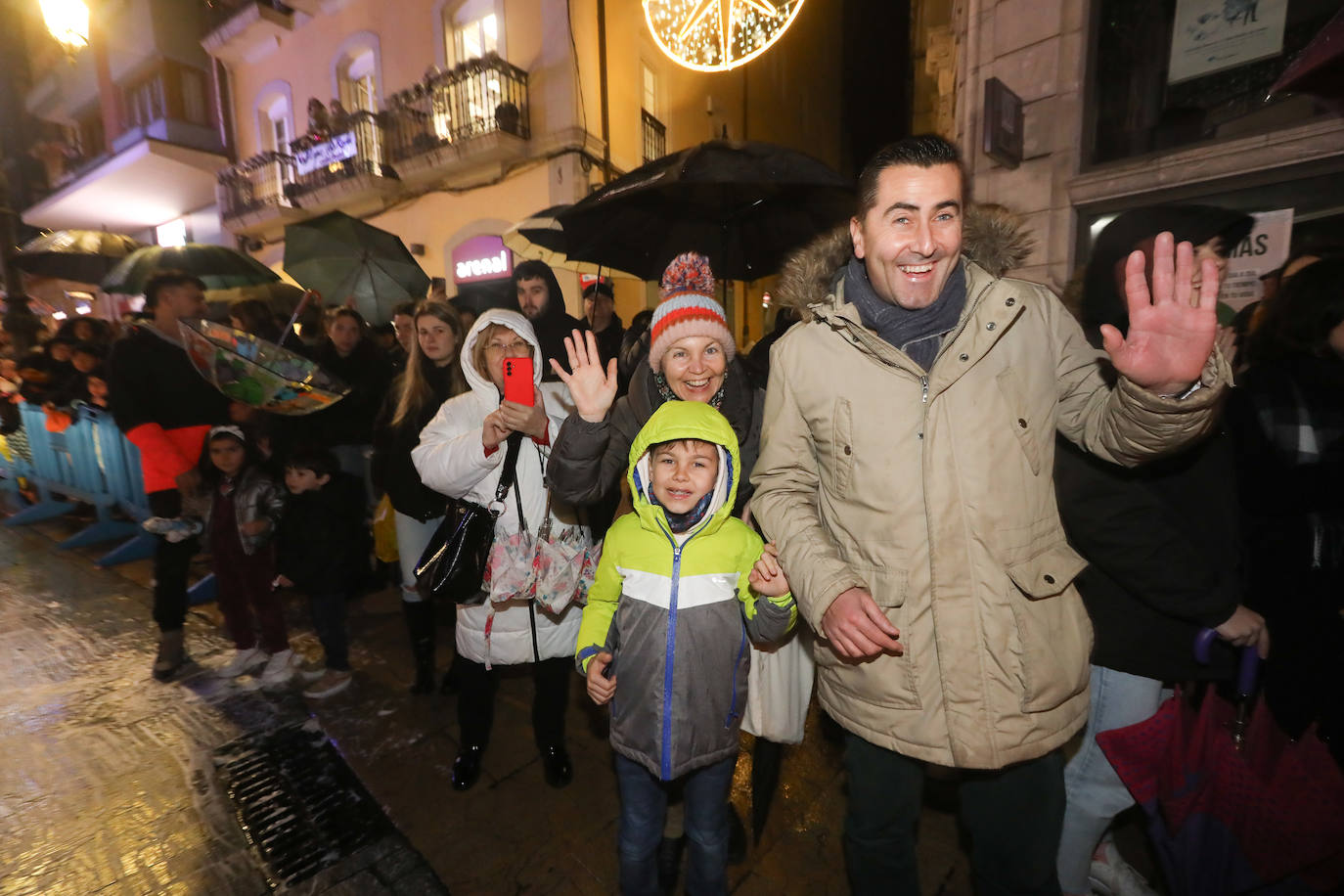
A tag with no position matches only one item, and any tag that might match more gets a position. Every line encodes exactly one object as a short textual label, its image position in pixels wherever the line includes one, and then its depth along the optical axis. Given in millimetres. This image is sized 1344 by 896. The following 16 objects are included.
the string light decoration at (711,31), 4980
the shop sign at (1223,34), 4754
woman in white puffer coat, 2479
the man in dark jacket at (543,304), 4258
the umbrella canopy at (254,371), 3180
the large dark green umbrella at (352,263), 4910
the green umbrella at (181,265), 5680
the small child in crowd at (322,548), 3555
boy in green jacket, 1884
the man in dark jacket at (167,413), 3607
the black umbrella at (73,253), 7523
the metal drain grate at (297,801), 2422
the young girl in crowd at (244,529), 3635
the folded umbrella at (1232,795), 1619
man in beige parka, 1511
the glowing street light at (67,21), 6242
